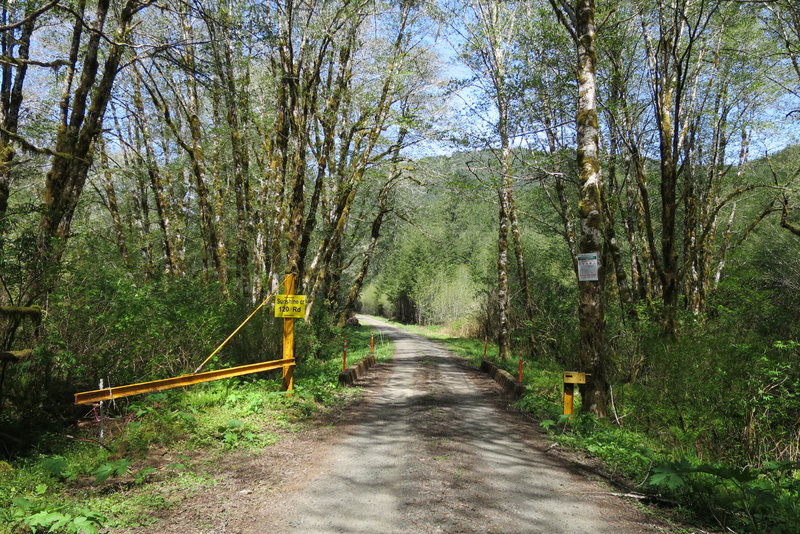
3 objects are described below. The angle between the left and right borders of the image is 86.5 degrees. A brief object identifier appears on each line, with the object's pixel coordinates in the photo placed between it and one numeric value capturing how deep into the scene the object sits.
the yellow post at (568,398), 6.85
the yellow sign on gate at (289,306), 7.64
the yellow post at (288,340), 7.74
